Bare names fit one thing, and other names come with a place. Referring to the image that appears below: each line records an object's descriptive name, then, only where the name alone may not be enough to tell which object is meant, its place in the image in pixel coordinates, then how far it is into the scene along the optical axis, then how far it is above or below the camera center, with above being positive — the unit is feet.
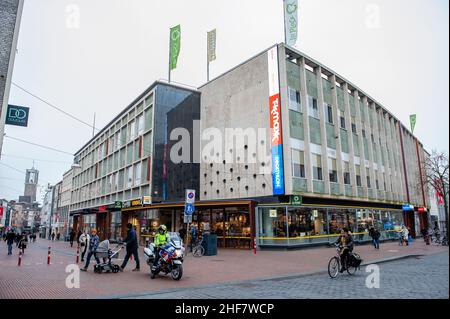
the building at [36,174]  565.94 +85.41
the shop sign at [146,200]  98.64 +6.67
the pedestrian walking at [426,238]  91.14 -4.87
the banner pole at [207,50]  116.55 +61.97
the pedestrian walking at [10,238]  74.11 -3.56
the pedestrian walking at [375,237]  75.92 -3.78
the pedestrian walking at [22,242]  65.15 -4.01
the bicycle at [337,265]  37.04 -5.17
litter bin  64.69 -4.45
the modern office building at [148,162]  104.73 +21.38
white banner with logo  92.84 +57.42
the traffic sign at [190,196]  56.90 +4.52
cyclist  39.00 -3.02
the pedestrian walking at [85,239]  55.07 -2.87
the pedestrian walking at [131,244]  43.46 -2.92
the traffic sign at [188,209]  56.75 +2.23
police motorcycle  35.72 -4.19
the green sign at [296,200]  76.12 +4.99
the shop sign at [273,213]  77.04 +1.97
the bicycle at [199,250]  63.44 -5.61
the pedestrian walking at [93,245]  43.29 -3.13
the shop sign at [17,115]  47.14 +15.68
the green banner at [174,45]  114.52 +62.42
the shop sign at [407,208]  125.37 +5.00
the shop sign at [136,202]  102.99 +6.34
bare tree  111.45 +20.34
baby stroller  40.93 -4.34
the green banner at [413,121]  184.30 +56.26
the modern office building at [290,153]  79.66 +19.13
